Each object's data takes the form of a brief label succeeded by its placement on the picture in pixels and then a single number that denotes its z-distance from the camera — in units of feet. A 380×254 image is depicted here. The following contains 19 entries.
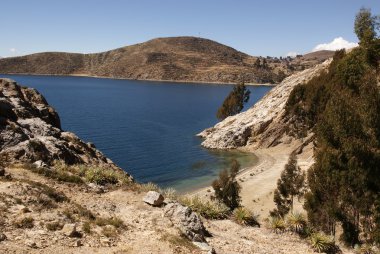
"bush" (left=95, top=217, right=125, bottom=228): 61.41
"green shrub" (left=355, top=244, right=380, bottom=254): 76.64
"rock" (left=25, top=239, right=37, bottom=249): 50.08
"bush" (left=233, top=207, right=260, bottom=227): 79.81
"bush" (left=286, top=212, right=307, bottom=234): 77.41
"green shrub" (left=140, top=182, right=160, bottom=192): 82.43
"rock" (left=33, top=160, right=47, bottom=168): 81.61
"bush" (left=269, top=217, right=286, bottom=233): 77.56
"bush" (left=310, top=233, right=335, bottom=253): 70.85
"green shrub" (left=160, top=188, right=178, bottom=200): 80.20
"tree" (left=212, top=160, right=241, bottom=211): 125.49
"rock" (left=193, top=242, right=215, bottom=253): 60.08
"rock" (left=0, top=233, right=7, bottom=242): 49.71
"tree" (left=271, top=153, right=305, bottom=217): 129.29
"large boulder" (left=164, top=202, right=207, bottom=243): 64.03
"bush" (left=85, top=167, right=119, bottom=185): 82.92
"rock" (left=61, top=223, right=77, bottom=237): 55.20
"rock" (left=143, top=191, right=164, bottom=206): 73.20
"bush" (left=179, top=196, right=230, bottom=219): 79.87
